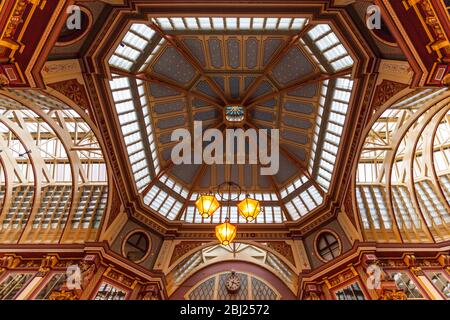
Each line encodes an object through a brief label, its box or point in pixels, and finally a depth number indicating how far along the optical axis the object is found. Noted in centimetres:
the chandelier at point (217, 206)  1209
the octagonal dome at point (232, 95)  1592
